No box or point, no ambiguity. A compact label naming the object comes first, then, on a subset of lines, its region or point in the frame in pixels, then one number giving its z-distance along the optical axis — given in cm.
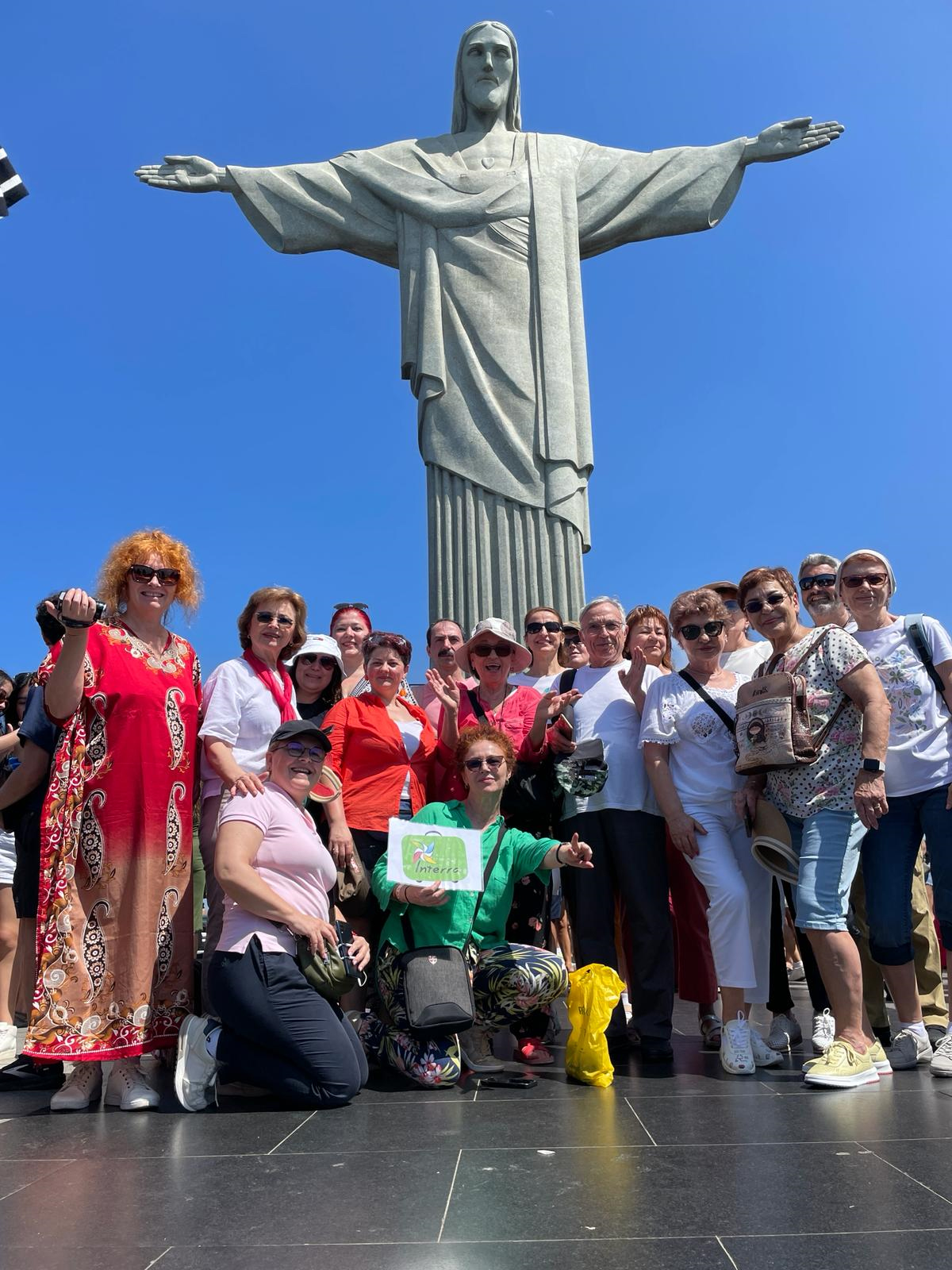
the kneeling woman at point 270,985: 358
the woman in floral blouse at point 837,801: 385
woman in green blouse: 396
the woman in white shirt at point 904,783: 405
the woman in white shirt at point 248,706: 405
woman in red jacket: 445
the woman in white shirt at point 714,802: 405
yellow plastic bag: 379
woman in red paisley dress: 370
